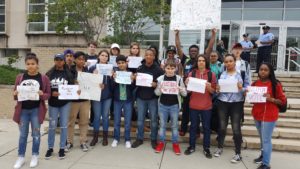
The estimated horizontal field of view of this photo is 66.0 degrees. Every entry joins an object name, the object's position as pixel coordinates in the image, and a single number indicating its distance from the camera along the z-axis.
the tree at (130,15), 8.39
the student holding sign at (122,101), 4.63
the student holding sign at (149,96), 4.56
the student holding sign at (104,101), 4.63
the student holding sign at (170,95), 4.36
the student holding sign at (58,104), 4.10
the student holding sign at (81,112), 4.44
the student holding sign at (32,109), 3.78
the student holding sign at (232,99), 4.13
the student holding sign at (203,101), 4.30
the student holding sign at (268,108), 3.86
